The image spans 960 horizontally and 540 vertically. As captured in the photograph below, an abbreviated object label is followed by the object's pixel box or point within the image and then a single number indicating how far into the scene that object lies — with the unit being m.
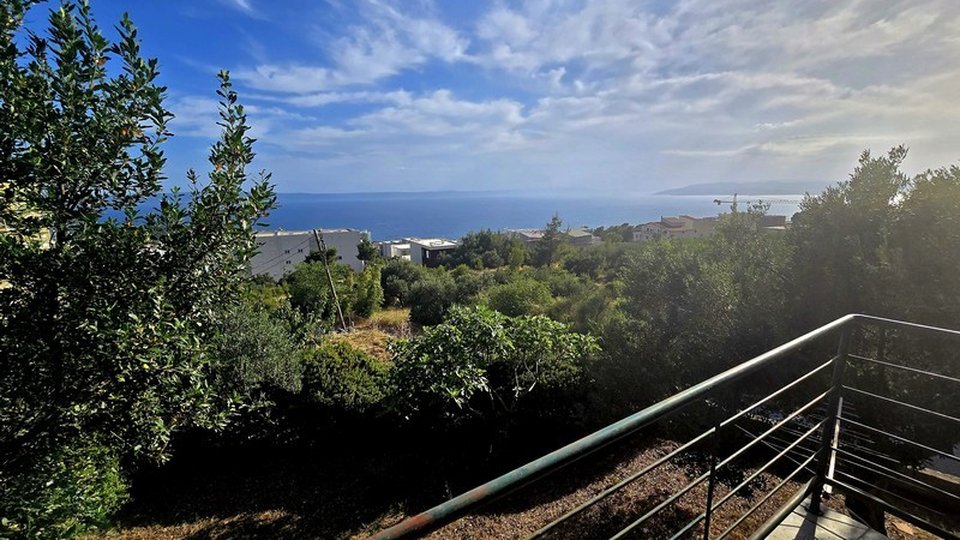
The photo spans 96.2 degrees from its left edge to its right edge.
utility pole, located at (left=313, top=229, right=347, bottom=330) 20.41
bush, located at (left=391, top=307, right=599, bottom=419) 6.57
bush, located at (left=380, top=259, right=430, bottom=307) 27.30
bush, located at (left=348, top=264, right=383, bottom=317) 23.86
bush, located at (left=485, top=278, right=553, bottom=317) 17.22
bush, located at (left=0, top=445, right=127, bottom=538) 3.47
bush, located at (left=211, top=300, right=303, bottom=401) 8.16
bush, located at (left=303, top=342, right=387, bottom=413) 8.97
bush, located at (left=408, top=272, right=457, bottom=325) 20.81
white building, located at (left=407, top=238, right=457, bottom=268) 59.91
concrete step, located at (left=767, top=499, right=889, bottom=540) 2.21
